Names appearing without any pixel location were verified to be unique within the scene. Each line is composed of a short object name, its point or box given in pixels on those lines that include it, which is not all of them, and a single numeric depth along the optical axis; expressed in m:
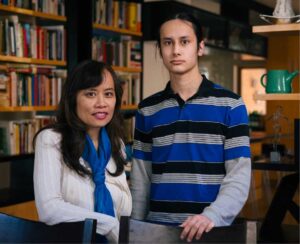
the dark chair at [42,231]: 1.22
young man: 1.59
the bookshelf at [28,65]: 4.00
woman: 1.43
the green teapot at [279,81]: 2.80
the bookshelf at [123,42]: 4.89
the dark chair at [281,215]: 3.51
